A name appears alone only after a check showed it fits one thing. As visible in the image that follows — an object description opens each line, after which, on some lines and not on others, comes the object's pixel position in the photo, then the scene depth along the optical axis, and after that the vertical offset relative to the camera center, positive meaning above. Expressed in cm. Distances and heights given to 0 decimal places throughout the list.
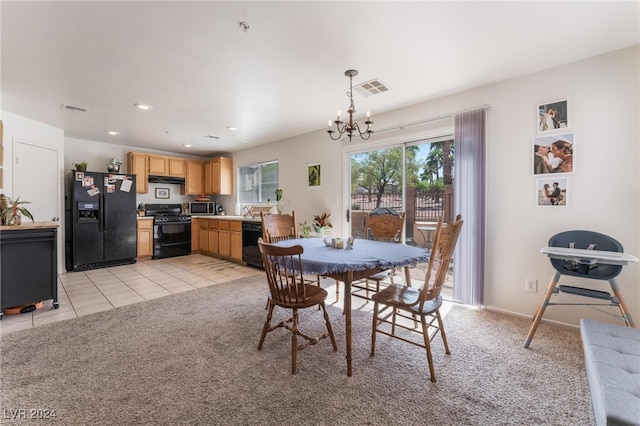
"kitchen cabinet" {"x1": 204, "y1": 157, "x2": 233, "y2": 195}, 620 +86
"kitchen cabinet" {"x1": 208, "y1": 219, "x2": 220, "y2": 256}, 569 -56
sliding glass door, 333 +35
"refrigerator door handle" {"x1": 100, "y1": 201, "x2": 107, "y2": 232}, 476 -10
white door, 378 +49
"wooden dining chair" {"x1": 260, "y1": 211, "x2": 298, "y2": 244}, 299 -19
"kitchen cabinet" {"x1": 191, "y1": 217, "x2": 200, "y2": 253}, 614 -52
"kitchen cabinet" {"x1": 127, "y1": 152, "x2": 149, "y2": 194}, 554 +92
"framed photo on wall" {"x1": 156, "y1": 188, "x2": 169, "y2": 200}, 614 +44
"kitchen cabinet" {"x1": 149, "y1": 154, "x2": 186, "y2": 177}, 580 +104
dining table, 175 -34
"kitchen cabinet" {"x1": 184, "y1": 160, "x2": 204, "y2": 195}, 639 +83
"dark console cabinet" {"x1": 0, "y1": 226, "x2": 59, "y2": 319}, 263 -56
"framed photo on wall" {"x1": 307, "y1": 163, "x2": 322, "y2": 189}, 451 +61
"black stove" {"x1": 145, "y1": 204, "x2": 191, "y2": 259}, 557 -41
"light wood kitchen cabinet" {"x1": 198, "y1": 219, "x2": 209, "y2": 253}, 597 -53
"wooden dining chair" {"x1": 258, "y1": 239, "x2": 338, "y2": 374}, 180 -58
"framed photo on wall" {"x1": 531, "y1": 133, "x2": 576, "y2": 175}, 244 +53
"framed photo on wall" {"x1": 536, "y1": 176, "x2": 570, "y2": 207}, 248 +18
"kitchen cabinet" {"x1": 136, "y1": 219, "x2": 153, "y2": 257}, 542 -51
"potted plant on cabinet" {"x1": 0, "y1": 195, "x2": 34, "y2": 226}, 268 -3
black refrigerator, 454 -14
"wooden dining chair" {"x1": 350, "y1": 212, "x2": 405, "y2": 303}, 299 -19
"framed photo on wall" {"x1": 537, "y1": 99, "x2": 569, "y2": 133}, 246 +89
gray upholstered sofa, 99 -75
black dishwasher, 469 -58
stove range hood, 592 +74
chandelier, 243 +89
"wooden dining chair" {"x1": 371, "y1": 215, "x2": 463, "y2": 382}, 174 -64
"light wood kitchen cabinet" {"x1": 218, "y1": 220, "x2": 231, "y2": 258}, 537 -57
